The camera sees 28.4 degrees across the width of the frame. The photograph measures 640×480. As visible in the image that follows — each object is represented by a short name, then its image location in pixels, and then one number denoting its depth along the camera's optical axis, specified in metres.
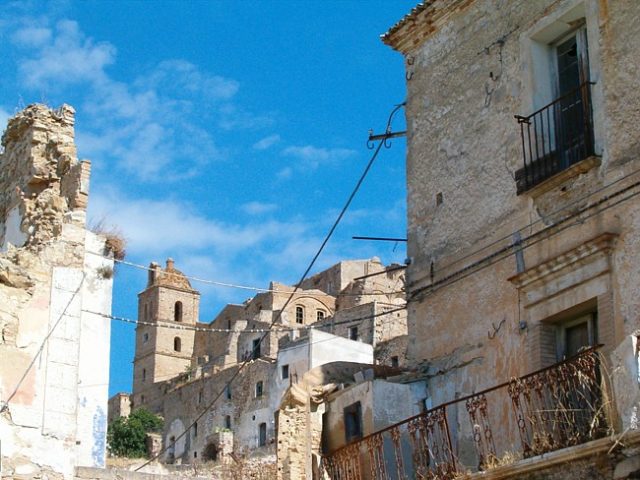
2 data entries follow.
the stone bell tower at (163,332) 101.31
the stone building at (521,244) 10.58
